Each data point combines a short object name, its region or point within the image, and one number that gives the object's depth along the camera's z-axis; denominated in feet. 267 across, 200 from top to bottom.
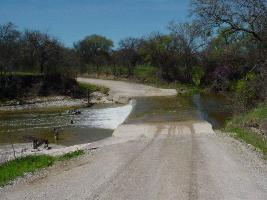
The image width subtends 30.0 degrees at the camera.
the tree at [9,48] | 183.93
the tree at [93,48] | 346.54
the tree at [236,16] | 86.43
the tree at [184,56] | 250.98
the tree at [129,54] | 303.38
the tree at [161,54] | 263.41
